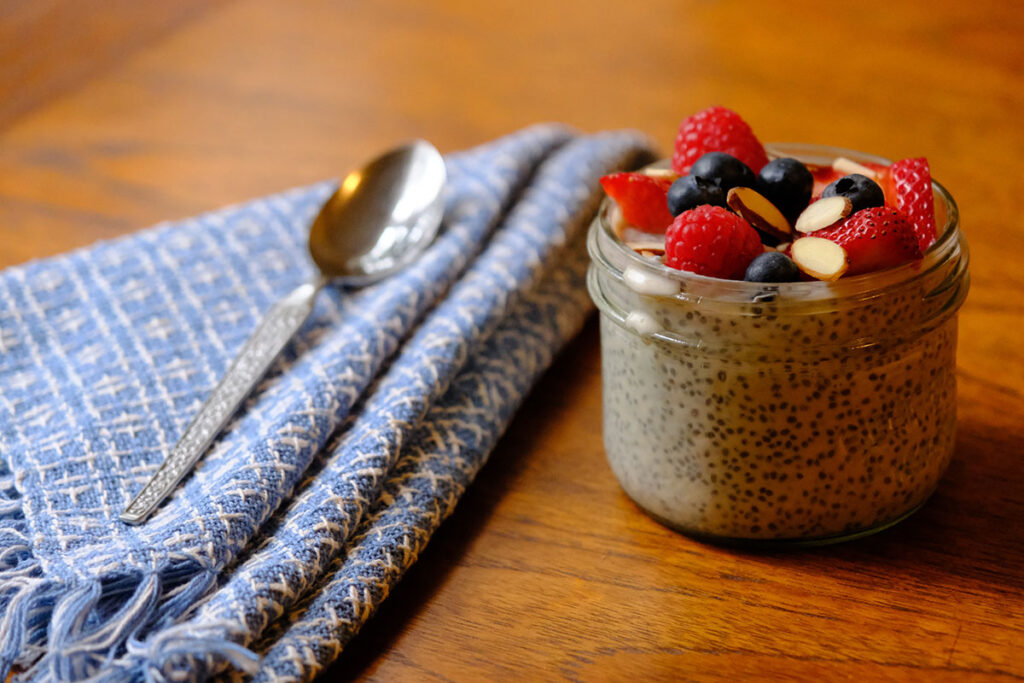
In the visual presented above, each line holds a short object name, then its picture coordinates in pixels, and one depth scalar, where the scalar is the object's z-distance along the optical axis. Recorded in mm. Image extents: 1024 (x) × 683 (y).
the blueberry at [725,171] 670
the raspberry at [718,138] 728
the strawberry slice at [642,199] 708
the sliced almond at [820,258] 596
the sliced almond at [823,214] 630
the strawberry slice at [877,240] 603
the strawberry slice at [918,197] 653
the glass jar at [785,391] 612
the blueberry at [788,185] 668
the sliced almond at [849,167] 738
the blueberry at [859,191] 641
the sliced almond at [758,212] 647
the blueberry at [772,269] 604
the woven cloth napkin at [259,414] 603
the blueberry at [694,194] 657
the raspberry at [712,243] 614
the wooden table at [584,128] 627
